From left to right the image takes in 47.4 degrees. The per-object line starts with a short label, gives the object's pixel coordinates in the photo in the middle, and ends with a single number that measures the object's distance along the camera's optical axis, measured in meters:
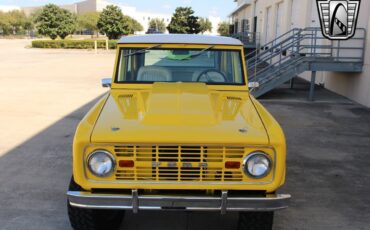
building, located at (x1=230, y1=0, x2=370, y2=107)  11.16
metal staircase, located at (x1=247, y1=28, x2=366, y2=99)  11.39
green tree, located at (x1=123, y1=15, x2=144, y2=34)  45.75
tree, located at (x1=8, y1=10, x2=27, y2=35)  88.94
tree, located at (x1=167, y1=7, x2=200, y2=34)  48.66
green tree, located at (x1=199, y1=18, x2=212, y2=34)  101.41
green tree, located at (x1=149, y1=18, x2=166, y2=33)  108.12
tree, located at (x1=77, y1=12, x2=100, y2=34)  81.88
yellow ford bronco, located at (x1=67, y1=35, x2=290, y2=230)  3.09
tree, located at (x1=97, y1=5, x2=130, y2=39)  44.38
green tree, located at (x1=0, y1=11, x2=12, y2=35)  86.44
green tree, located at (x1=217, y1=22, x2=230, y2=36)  83.91
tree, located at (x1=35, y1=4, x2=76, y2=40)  44.88
